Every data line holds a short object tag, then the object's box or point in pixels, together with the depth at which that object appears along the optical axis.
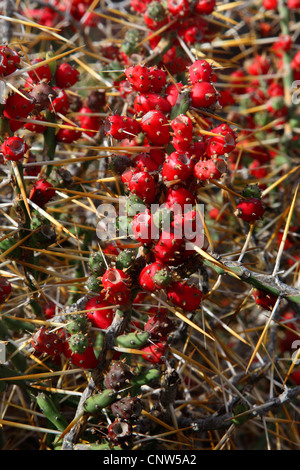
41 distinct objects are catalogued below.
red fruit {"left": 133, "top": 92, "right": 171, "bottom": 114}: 0.57
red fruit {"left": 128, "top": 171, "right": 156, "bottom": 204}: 0.55
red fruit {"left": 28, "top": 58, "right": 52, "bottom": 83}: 0.61
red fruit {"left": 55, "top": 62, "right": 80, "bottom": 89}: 0.63
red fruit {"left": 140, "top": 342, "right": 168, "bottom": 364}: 0.56
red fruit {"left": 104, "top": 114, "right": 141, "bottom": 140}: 0.56
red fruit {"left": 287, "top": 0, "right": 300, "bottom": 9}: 0.87
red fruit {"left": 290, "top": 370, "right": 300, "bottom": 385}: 0.70
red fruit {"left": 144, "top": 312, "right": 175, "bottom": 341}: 0.56
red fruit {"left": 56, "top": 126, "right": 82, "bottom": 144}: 0.63
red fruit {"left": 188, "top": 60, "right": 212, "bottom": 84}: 0.57
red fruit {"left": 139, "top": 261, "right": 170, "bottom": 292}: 0.55
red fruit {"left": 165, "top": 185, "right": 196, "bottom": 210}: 0.56
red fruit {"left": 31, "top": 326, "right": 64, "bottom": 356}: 0.56
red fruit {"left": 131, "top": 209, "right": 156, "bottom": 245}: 0.55
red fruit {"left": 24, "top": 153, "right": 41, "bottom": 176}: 0.63
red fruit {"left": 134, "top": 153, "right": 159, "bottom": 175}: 0.56
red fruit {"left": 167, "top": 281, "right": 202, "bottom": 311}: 0.56
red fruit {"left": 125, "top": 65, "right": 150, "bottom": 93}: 0.56
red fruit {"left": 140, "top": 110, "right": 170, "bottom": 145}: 0.56
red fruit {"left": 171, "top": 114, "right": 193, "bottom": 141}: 0.55
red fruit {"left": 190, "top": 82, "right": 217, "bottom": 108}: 0.56
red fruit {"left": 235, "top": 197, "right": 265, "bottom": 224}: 0.57
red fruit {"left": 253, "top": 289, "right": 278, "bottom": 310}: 0.57
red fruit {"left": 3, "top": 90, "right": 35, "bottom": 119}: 0.58
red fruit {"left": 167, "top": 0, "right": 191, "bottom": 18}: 0.66
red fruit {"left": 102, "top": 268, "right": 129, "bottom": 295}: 0.55
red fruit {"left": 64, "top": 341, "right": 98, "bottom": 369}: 0.57
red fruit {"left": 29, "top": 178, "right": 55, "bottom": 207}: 0.60
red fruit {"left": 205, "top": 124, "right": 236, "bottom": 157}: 0.56
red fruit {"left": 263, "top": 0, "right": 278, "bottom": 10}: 0.89
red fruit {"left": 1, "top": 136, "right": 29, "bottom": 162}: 0.57
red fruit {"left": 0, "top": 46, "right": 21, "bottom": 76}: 0.57
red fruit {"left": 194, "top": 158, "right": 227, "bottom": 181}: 0.55
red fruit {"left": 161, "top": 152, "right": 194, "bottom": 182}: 0.55
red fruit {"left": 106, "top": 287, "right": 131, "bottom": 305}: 0.55
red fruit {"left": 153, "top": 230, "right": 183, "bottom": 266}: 0.54
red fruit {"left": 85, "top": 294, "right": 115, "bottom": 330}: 0.57
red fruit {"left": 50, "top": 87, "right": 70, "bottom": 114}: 0.61
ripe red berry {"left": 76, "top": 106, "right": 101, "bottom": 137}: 0.69
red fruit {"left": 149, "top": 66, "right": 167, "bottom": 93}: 0.57
